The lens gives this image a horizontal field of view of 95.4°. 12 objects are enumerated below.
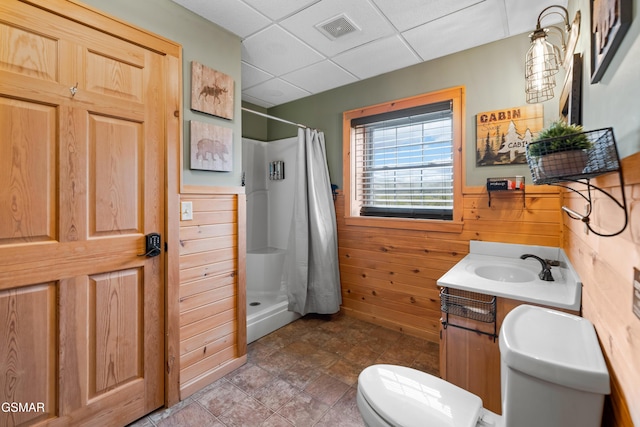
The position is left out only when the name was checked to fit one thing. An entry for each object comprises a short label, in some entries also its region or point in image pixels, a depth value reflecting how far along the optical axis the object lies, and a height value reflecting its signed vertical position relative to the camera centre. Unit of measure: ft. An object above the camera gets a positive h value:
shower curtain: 9.36 -1.03
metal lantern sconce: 4.74 +2.49
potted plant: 2.93 +0.65
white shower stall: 10.41 -0.20
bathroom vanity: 4.58 -1.73
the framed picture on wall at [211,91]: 5.98 +2.60
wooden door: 4.13 -0.13
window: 8.00 +1.61
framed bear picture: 5.98 +1.39
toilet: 2.68 -1.81
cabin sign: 6.71 +1.88
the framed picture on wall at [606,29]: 2.37 +1.66
